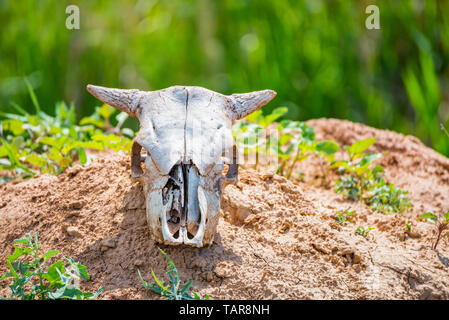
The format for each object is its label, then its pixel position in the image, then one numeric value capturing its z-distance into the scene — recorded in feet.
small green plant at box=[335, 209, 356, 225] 10.96
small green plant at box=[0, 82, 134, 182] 12.42
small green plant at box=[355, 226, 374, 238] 10.71
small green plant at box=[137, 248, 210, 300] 8.64
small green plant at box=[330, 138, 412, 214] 12.48
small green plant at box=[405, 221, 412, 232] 11.24
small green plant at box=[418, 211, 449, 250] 10.47
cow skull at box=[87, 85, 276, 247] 8.82
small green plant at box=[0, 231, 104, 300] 8.57
